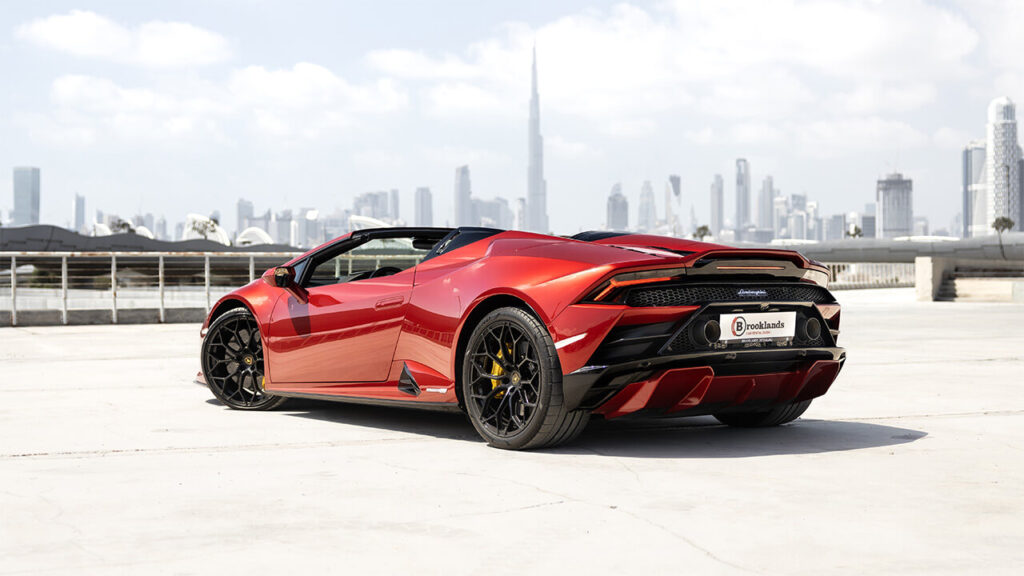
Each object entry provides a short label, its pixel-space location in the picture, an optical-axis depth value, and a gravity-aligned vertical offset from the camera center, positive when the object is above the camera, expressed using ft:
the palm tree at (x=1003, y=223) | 501.48 +22.83
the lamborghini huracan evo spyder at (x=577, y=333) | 15.53 -0.98
